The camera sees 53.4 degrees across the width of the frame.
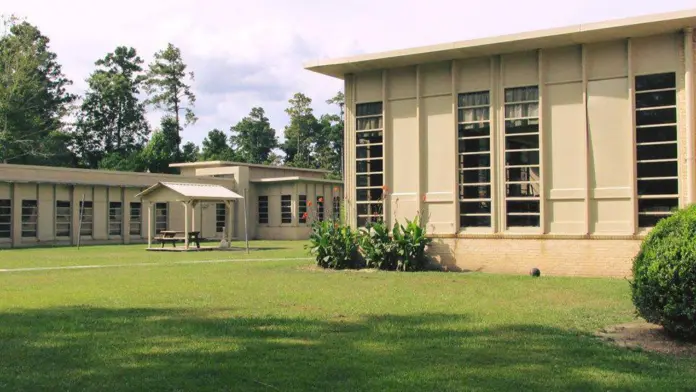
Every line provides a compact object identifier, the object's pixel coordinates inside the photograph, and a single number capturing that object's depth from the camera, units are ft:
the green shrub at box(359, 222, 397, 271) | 52.95
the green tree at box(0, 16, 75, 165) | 172.04
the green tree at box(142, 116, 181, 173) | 189.78
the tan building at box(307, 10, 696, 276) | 46.91
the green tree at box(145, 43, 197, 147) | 221.25
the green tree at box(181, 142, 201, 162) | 219.82
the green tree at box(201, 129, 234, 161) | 217.70
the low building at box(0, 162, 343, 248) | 106.42
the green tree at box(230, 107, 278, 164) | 248.32
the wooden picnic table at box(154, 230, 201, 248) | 94.01
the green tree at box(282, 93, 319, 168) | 244.63
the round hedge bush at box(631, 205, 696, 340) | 22.80
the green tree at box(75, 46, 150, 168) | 207.00
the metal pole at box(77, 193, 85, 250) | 108.33
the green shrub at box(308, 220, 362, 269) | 54.54
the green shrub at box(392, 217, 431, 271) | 52.03
